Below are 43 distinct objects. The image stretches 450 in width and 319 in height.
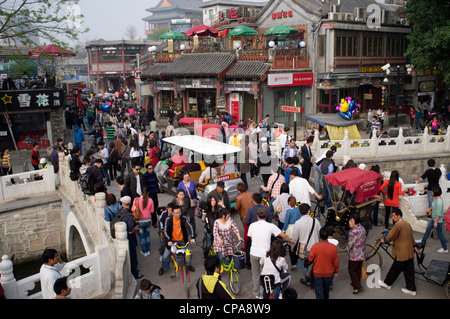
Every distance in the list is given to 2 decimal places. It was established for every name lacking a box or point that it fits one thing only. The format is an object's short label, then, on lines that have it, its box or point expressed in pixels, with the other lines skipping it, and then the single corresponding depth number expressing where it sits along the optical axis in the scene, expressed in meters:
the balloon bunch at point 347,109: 18.00
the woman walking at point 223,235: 7.77
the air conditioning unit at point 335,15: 24.67
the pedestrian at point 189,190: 9.68
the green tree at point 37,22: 15.78
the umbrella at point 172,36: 29.25
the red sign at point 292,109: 16.36
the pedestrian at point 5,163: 14.71
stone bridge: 10.28
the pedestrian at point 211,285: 5.83
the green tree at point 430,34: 21.75
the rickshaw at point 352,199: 9.46
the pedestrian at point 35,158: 15.45
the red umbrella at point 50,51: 21.61
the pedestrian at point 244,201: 8.70
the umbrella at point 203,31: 27.20
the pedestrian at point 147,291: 5.84
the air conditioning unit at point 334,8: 24.88
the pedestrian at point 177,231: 8.05
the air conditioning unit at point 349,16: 25.40
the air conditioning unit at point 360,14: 26.37
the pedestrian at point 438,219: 9.28
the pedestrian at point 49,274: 6.59
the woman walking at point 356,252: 7.50
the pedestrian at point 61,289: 5.85
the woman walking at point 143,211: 9.17
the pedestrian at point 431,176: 11.46
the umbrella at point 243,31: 25.01
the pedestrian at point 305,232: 7.64
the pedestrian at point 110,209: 8.75
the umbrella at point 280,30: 24.11
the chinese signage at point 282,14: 26.45
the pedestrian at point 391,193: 10.12
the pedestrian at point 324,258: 6.83
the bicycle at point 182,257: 7.91
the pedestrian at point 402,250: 7.43
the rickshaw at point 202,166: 11.41
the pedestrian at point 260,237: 7.20
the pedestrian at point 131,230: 8.25
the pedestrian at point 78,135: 18.42
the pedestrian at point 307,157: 12.97
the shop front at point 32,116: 19.84
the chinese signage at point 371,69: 27.33
